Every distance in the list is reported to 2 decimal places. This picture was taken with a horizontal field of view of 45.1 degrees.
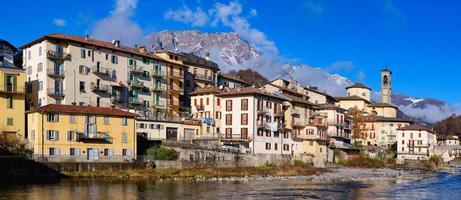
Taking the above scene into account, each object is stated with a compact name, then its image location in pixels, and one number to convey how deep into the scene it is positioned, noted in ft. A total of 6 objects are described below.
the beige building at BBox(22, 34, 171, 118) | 244.01
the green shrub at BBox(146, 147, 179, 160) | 221.25
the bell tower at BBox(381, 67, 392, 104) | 583.99
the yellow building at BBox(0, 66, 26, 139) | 212.84
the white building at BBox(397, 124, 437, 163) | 419.95
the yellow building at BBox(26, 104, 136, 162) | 201.46
